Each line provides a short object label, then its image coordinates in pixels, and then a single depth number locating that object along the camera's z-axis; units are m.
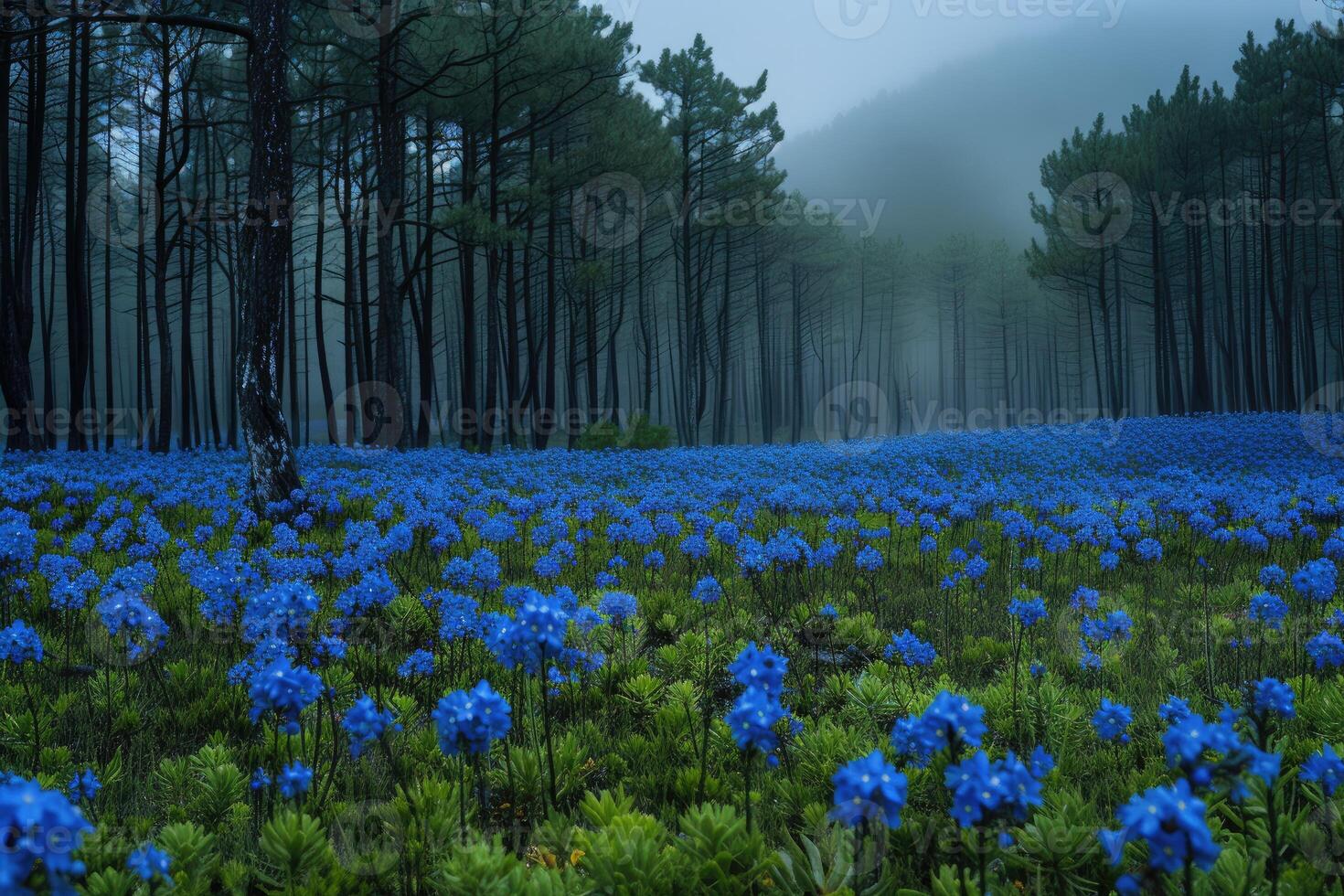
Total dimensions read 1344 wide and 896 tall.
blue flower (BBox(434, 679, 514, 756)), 2.06
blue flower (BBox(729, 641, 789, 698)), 2.09
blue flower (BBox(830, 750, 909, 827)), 1.63
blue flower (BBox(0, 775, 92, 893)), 1.18
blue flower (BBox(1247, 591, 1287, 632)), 3.75
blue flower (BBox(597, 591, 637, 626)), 4.24
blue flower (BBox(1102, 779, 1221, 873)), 1.39
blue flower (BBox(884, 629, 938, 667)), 3.87
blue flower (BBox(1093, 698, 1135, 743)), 2.44
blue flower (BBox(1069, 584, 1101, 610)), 4.78
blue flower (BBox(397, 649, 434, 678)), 3.59
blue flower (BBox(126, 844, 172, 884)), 1.84
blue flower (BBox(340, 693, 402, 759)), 2.33
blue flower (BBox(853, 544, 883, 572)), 5.58
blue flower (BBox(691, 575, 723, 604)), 4.80
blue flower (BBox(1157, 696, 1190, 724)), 2.25
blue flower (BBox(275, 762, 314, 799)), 2.31
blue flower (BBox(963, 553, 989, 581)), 5.39
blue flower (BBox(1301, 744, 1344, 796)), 1.93
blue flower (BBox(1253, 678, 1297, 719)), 2.17
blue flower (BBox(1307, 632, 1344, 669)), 3.37
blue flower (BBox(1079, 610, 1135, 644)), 3.85
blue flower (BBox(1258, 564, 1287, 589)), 4.89
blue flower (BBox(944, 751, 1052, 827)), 1.61
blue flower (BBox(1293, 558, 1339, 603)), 3.83
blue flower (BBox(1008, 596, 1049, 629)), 3.87
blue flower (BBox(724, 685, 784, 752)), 1.89
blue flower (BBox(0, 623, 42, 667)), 3.03
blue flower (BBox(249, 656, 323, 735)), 2.32
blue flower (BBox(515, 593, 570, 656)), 2.23
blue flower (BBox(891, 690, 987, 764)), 1.71
